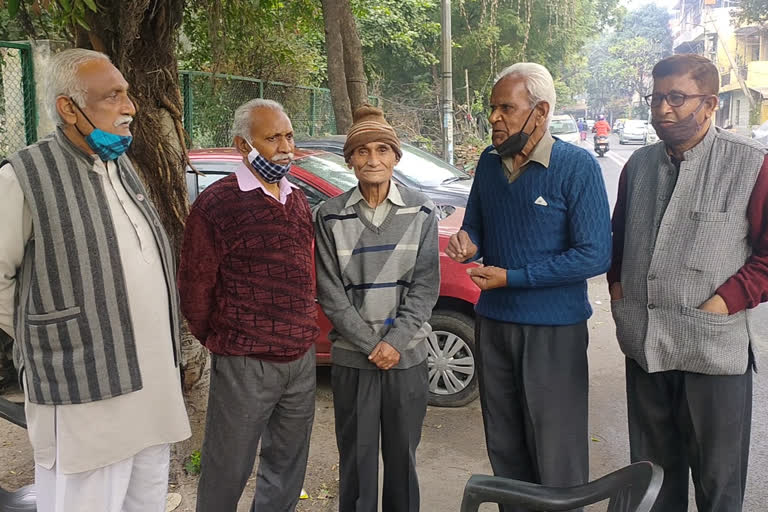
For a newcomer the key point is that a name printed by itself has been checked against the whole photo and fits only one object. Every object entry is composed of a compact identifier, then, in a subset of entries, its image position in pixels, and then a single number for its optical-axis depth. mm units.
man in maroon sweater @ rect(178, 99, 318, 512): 2613
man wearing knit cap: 2758
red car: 4715
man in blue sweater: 2613
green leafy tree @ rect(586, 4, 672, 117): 66500
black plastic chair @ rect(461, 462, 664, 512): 1702
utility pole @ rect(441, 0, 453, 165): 13117
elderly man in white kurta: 2162
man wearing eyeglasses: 2475
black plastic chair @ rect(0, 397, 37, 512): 2360
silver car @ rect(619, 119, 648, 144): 39562
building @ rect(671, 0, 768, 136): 37719
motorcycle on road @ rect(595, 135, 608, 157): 28648
